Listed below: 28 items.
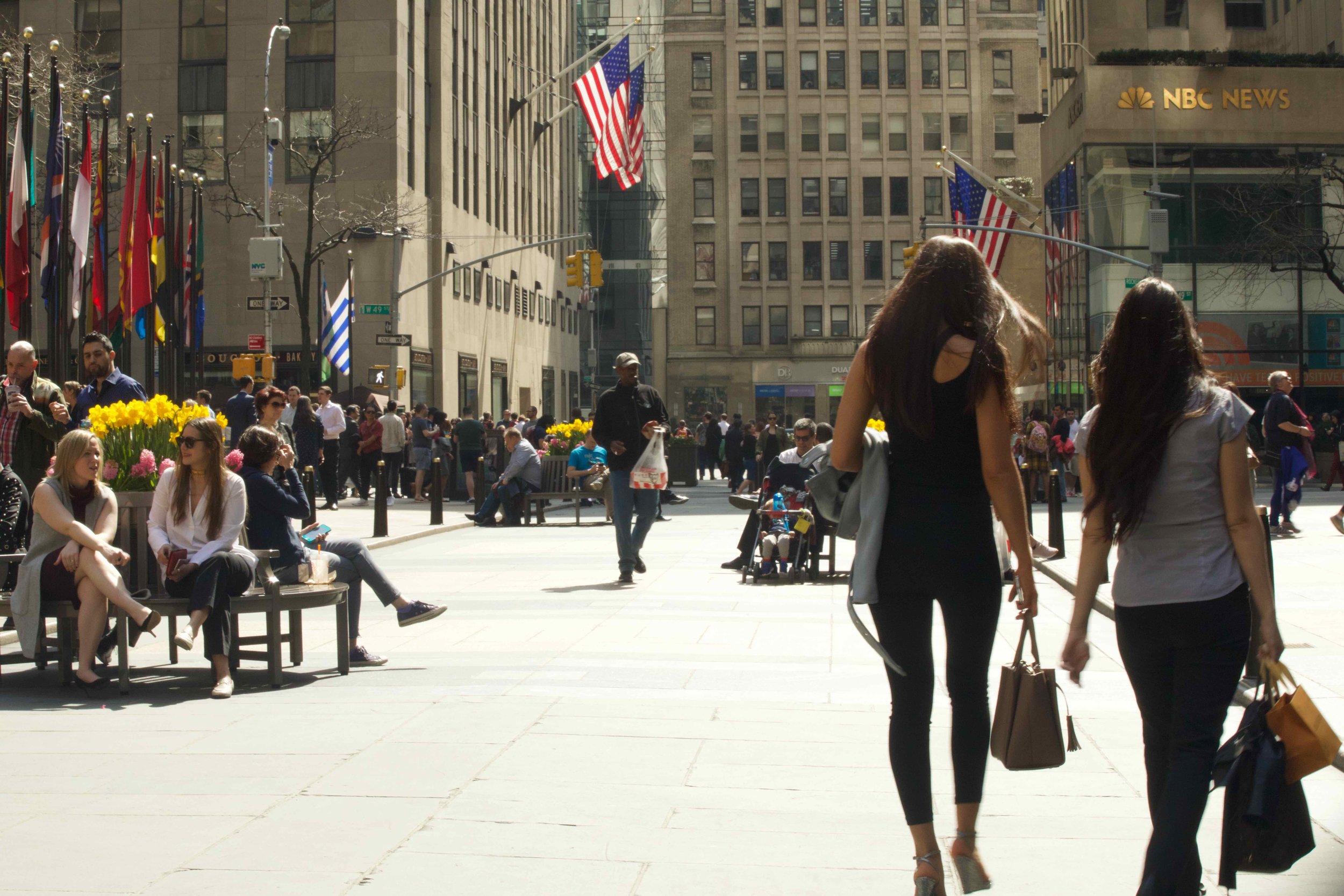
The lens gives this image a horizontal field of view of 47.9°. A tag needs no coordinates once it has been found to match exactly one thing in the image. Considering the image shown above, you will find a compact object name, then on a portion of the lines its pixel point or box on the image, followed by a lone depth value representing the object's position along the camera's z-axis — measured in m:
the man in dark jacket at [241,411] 18.25
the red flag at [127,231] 23.42
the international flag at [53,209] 18.95
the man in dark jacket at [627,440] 13.40
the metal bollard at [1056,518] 15.48
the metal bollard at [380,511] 18.95
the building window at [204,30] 43.78
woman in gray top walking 3.82
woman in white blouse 7.99
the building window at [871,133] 76.81
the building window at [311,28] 43.62
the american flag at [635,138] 44.28
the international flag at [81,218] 19.47
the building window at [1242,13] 45.31
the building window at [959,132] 76.44
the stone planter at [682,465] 38.47
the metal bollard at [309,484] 20.86
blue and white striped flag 35.16
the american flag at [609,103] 41.75
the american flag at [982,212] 34.91
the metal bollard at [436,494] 21.81
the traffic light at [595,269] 36.72
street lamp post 31.41
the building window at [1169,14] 44.28
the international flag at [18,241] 17.86
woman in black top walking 4.12
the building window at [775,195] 77.19
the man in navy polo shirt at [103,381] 11.21
